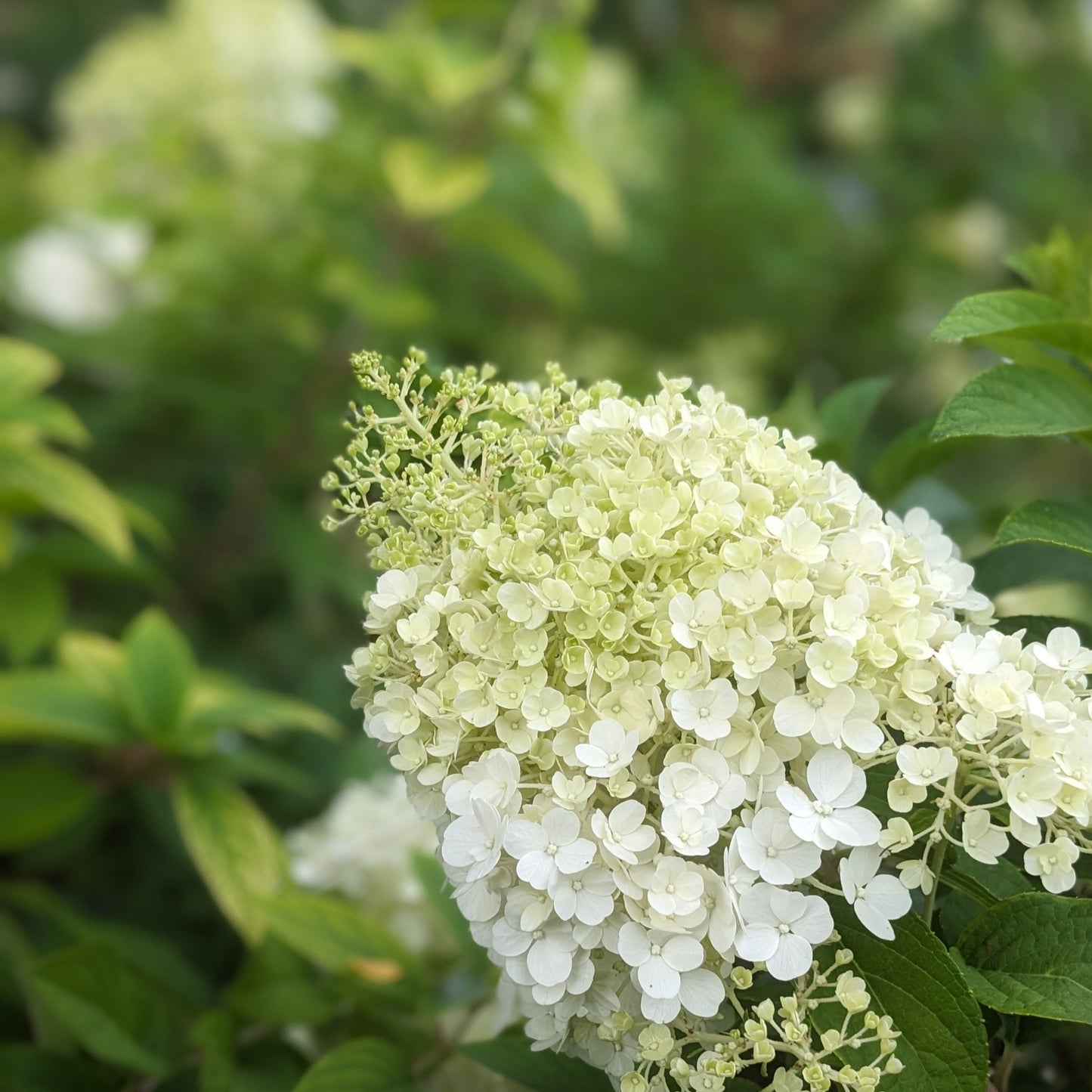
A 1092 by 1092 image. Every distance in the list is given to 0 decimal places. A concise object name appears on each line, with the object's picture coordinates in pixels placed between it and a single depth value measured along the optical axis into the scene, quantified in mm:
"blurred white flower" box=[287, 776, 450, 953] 767
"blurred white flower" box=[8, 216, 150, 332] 1492
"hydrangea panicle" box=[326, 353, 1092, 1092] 385
